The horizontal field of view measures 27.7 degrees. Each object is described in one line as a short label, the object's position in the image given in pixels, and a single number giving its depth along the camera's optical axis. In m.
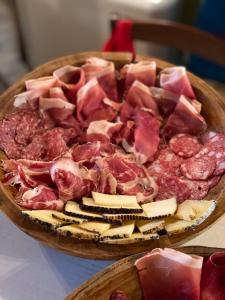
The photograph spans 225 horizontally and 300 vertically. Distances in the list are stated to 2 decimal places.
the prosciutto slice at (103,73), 1.06
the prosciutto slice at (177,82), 1.02
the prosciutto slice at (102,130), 0.98
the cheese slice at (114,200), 0.79
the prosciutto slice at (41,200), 0.81
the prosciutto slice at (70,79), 1.05
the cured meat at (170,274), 0.67
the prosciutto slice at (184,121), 0.99
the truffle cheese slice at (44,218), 0.76
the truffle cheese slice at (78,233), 0.75
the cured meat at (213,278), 0.67
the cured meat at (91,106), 1.03
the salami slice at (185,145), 0.96
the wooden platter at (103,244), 0.75
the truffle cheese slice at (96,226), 0.75
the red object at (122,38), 1.45
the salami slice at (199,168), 0.90
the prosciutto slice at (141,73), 1.05
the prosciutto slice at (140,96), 1.04
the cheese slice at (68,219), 0.76
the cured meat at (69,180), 0.83
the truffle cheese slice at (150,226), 0.76
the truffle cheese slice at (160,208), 0.77
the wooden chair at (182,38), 1.41
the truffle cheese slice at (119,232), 0.75
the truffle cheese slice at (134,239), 0.75
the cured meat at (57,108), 1.00
